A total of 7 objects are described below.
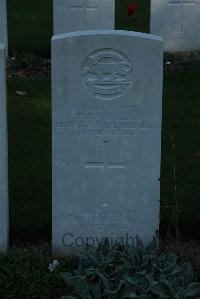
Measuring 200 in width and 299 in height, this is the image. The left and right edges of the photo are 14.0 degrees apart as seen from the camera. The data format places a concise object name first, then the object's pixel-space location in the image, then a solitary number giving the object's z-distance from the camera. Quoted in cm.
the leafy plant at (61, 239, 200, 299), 480
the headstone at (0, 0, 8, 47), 1051
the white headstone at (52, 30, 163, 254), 523
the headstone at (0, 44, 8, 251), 525
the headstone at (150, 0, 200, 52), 1144
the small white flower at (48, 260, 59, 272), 518
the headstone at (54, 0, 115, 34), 1091
